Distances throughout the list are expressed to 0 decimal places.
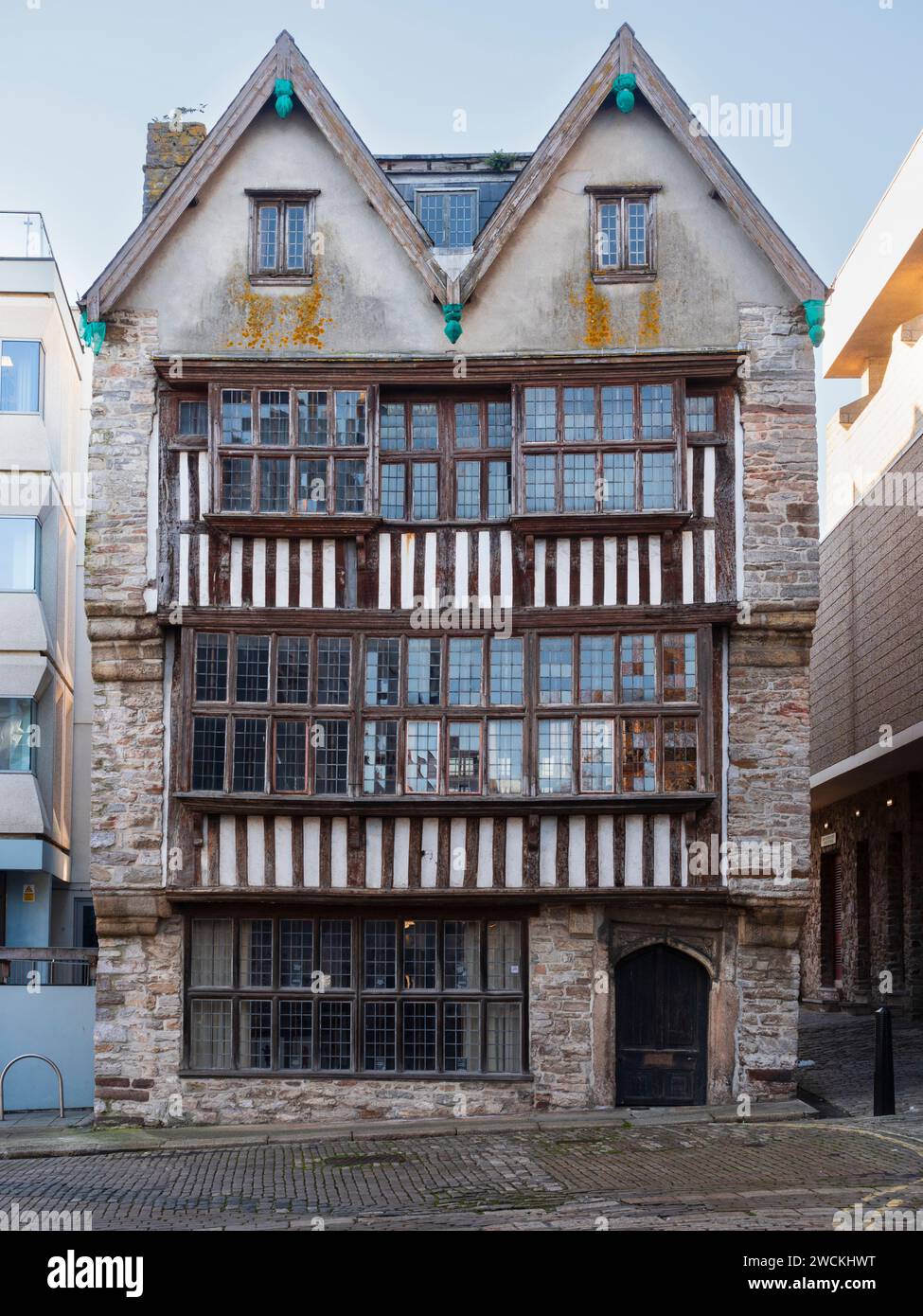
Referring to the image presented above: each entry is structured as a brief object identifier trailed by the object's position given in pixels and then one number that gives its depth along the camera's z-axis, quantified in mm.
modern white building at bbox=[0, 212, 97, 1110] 24953
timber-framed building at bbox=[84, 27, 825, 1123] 18359
